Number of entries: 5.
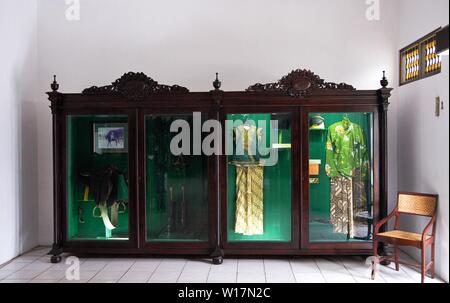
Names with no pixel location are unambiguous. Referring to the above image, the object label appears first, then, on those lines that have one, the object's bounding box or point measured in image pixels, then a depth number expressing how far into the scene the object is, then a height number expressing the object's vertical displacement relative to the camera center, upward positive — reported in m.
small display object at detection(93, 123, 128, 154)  5.01 +0.19
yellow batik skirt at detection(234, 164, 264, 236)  4.96 -0.52
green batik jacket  4.83 +0.04
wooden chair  4.07 -0.77
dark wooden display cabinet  4.77 -0.17
